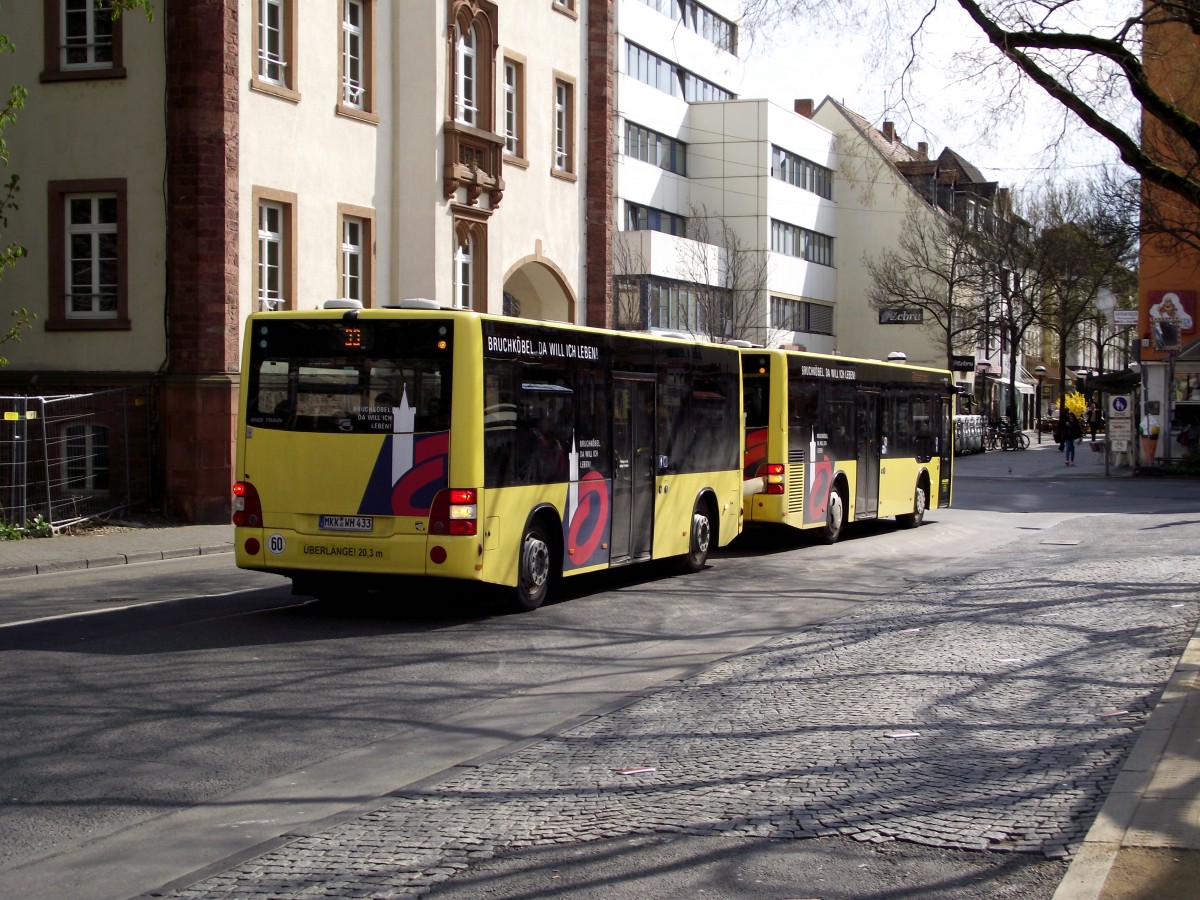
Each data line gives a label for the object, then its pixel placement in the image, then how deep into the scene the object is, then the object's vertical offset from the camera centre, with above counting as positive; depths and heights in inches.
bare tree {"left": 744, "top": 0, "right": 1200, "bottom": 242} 572.4 +143.9
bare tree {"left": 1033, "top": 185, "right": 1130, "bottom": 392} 2295.8 +266.0
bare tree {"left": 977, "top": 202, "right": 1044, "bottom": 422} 2506.2 +279.6
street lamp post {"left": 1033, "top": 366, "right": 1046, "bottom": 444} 4121.8 +165.7
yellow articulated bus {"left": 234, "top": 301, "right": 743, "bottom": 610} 492.1 -5.2
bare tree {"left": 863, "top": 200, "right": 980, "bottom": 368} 2623.0 +294.9
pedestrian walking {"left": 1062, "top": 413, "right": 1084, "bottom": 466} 1827.0 -2.7
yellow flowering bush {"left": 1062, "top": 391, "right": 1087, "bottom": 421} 2947.8 +56.7
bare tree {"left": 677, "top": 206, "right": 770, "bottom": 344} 2122.3 +225.7
